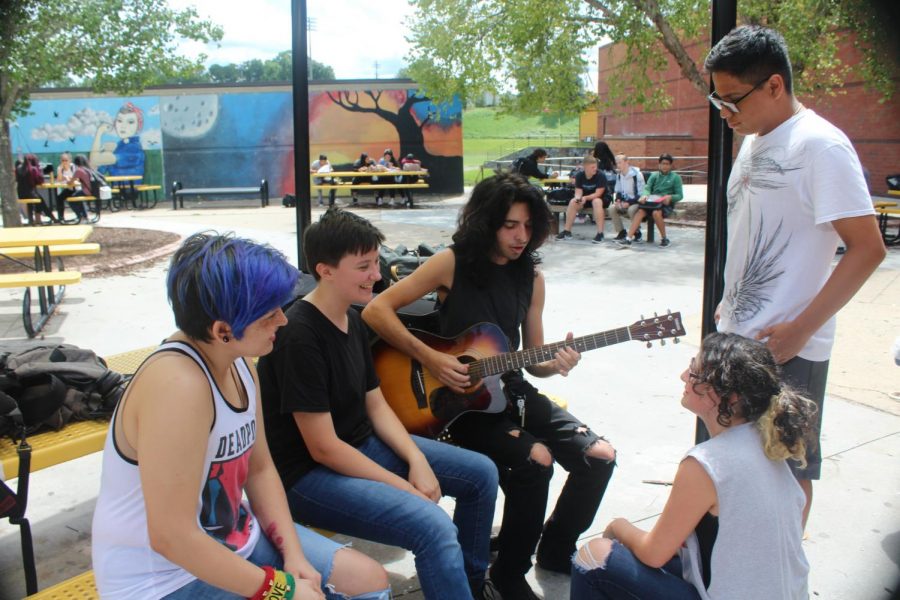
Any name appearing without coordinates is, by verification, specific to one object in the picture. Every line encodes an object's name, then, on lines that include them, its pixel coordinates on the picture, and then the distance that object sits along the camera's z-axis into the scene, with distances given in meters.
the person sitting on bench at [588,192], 12.41
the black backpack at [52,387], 2.60
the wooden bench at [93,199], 16.73
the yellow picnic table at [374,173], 18.52
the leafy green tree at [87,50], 9.70
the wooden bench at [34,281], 6.13
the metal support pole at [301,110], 3.51
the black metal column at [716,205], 2.89
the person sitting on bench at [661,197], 11.36
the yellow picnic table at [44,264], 6.17
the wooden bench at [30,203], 15.88
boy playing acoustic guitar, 2.67
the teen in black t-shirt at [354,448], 2.22
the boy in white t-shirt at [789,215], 2.22
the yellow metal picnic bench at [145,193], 20.45
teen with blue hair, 1.60
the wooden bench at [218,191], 19.77
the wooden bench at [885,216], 10.56
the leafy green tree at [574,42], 11.34
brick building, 17.75
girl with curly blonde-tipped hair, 1.86
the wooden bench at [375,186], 18.02
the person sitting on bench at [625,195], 12.08
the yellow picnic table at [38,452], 2.39
